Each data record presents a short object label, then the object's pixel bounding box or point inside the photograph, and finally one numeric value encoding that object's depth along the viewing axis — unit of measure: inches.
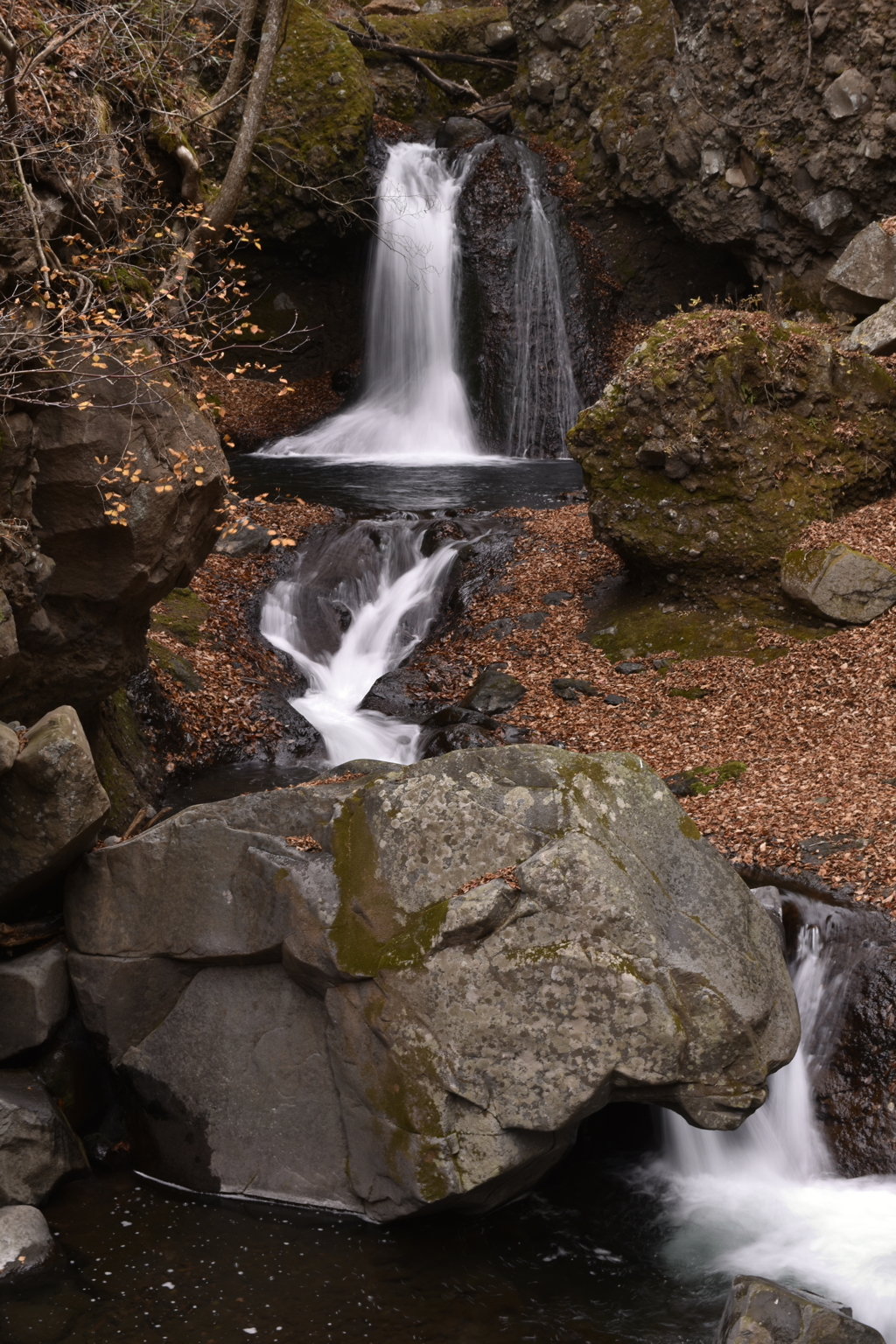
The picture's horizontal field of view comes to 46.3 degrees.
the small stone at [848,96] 624.4
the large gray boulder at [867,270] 590.2
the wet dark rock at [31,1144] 220.1
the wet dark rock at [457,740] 422.0
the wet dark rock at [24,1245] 203.3
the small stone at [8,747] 232.8
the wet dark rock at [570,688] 451.3
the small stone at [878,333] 537.3
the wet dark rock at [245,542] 569.3
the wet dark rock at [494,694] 449.7
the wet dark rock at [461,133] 913.5
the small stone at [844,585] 425.7
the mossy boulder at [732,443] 463.8
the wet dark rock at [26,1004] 243.8
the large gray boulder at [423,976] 212.2
